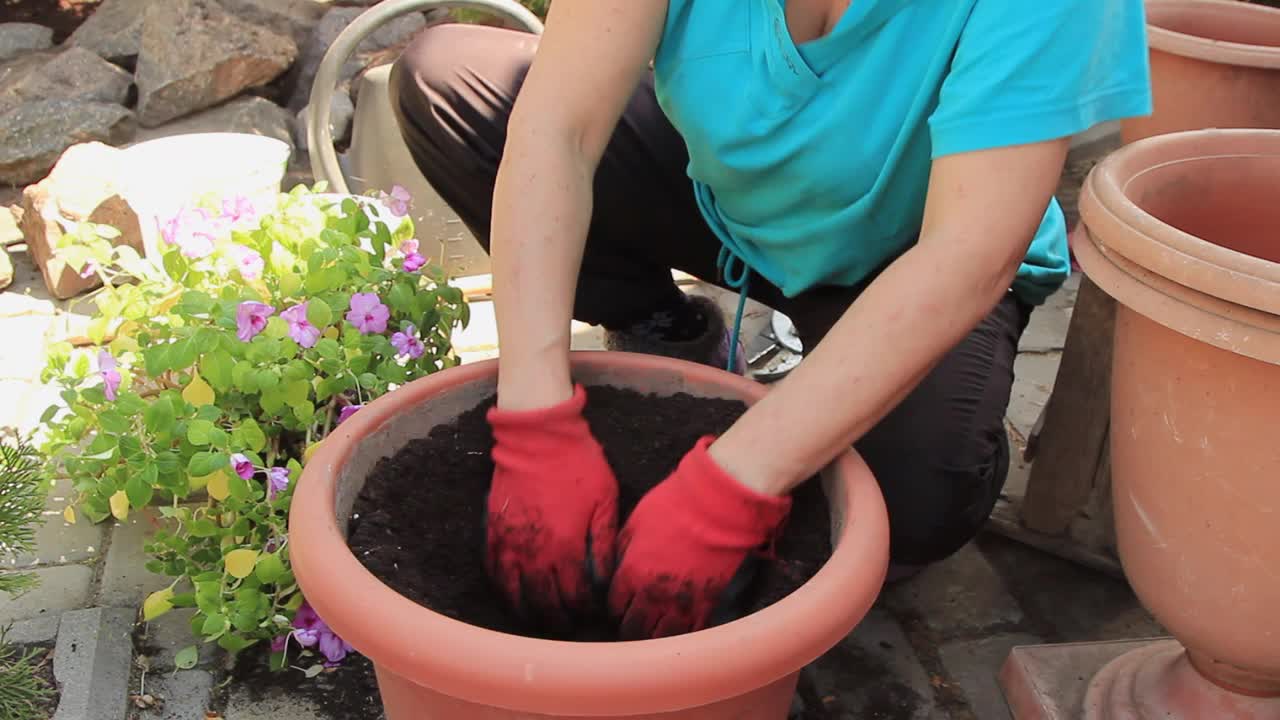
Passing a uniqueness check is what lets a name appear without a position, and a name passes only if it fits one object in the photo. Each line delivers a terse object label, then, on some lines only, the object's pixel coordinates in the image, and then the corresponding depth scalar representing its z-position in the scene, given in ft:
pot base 3.86
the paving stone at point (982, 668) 4.58
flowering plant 4.19
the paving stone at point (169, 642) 4.58
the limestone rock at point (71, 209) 7.84
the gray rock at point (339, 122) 10.26
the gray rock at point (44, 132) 9.59
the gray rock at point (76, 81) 10.21
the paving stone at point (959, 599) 5.02
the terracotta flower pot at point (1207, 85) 4.78
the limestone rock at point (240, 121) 10.19
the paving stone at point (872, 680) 4.50
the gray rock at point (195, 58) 10.28
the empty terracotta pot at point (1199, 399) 2.91
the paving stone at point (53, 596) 4.78
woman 3.14
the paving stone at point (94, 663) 4.25
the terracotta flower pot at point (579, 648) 2.49
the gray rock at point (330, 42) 10.87
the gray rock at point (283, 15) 10.74
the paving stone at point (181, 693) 4.34
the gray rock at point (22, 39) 11.08
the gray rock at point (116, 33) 10.94
